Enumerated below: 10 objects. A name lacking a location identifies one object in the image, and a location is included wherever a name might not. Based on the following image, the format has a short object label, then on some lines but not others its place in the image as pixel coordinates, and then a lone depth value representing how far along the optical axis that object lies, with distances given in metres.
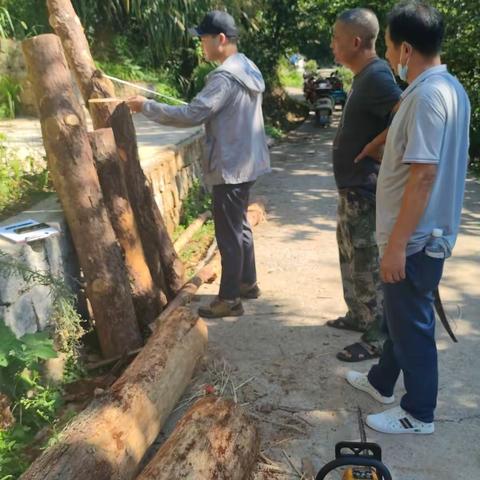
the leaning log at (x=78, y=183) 3.57
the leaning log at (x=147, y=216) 4.17
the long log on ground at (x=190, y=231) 5.80
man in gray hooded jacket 3.96
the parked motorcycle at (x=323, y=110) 15.91
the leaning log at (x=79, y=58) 4.12
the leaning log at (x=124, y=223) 3.85
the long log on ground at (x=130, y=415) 2.38
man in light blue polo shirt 2.43
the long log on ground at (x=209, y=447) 2.45
